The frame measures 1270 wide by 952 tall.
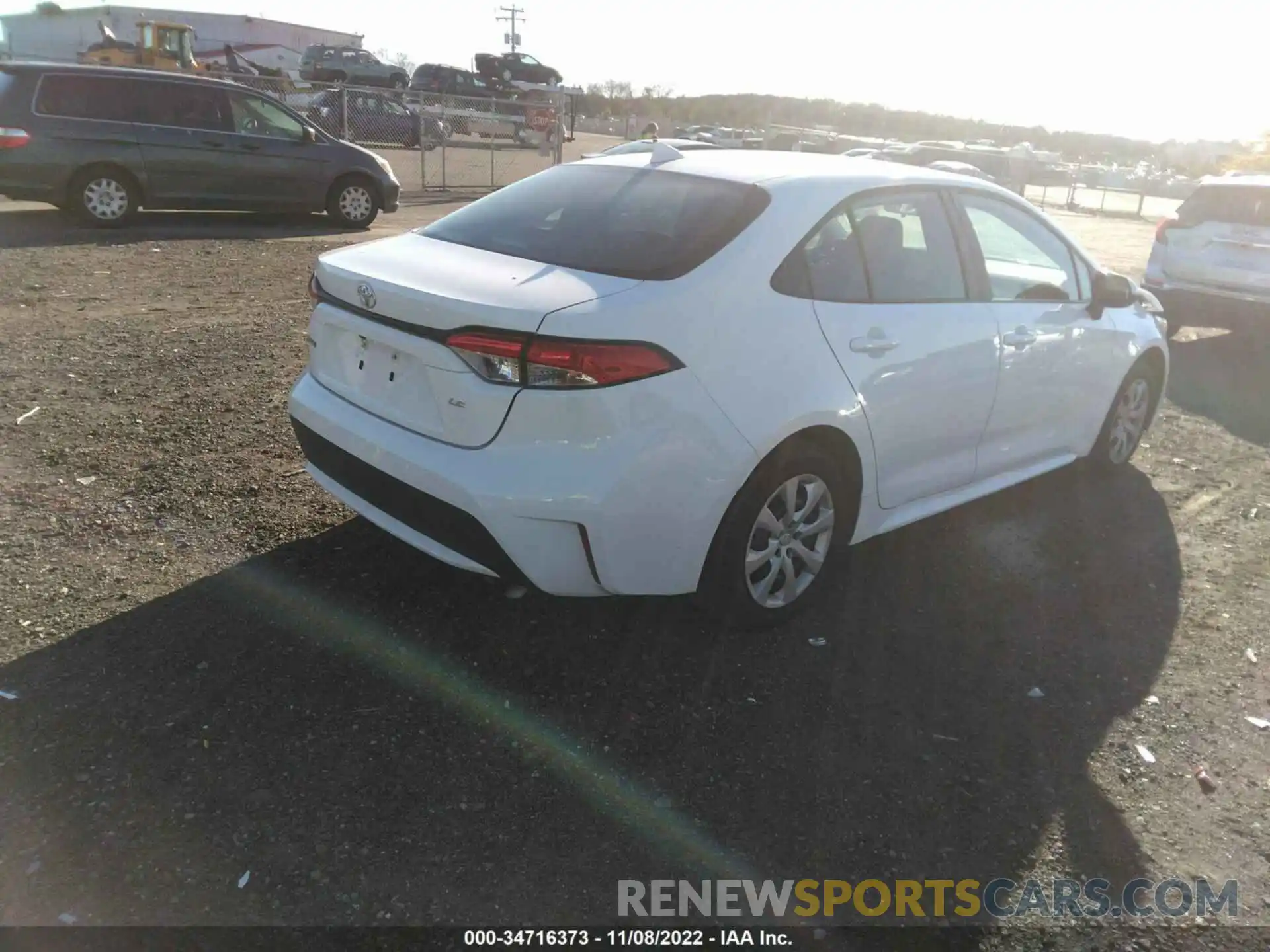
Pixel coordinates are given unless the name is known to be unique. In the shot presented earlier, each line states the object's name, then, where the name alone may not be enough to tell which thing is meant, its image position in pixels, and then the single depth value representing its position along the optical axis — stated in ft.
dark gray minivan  36.55
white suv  29.37
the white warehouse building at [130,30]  218.59
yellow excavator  98.17
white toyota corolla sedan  9.82
